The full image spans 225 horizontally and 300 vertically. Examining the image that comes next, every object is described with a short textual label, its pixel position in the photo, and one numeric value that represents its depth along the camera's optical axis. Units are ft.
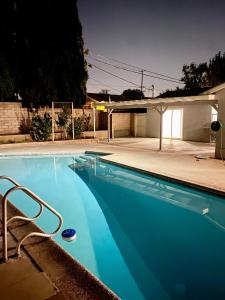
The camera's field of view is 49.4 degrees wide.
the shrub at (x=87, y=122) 58.37
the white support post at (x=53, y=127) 49.89
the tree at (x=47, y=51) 52.29
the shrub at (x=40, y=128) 49.14
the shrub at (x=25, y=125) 51.19
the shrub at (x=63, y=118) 52.31
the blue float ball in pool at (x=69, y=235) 14.43
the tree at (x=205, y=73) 92.63
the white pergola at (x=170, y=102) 31.58
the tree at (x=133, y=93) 127.97
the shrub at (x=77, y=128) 53.67
